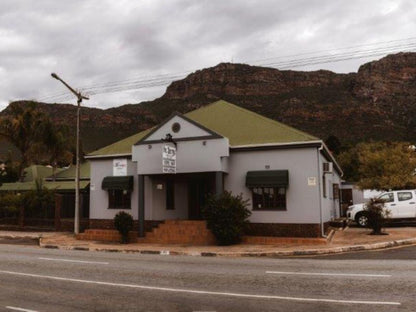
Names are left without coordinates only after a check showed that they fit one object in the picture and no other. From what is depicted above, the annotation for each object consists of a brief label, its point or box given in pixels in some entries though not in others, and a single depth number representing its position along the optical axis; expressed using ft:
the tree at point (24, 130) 115.85
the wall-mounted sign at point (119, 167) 72.49
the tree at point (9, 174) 141.62
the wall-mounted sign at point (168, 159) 61.16
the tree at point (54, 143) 116.88
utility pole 71.92
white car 70.95
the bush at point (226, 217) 56.70
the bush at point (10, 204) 88.31
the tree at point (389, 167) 110.52
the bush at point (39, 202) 85.97
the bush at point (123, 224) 64.75
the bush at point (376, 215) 59.67
